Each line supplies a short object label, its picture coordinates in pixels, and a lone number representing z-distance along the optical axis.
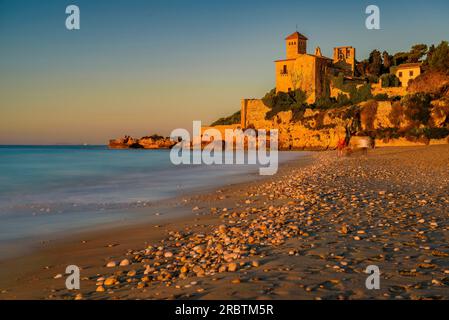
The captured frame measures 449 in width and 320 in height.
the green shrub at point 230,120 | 81.69
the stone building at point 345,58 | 71.51
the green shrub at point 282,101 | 66.69
